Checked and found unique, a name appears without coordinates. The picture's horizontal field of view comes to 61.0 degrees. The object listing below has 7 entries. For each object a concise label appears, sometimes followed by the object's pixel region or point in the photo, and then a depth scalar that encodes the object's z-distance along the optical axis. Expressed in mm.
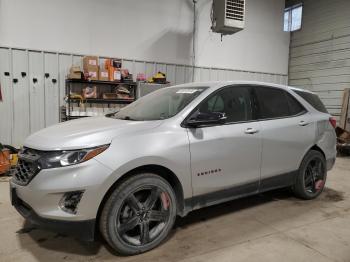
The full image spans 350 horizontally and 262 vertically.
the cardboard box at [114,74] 5867
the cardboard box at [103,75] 5789
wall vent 6488
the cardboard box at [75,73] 5520
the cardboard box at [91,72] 5691
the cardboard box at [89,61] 5699
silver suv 2029
